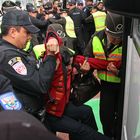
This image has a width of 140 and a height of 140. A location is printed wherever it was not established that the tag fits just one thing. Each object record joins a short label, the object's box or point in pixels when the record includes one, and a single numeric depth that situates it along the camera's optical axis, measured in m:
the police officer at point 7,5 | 5.02
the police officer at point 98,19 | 6.55
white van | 0.82
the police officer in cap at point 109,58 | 2.25
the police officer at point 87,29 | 7.50
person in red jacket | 2.13
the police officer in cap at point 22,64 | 1.89
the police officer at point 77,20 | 7.05
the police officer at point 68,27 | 5.07
